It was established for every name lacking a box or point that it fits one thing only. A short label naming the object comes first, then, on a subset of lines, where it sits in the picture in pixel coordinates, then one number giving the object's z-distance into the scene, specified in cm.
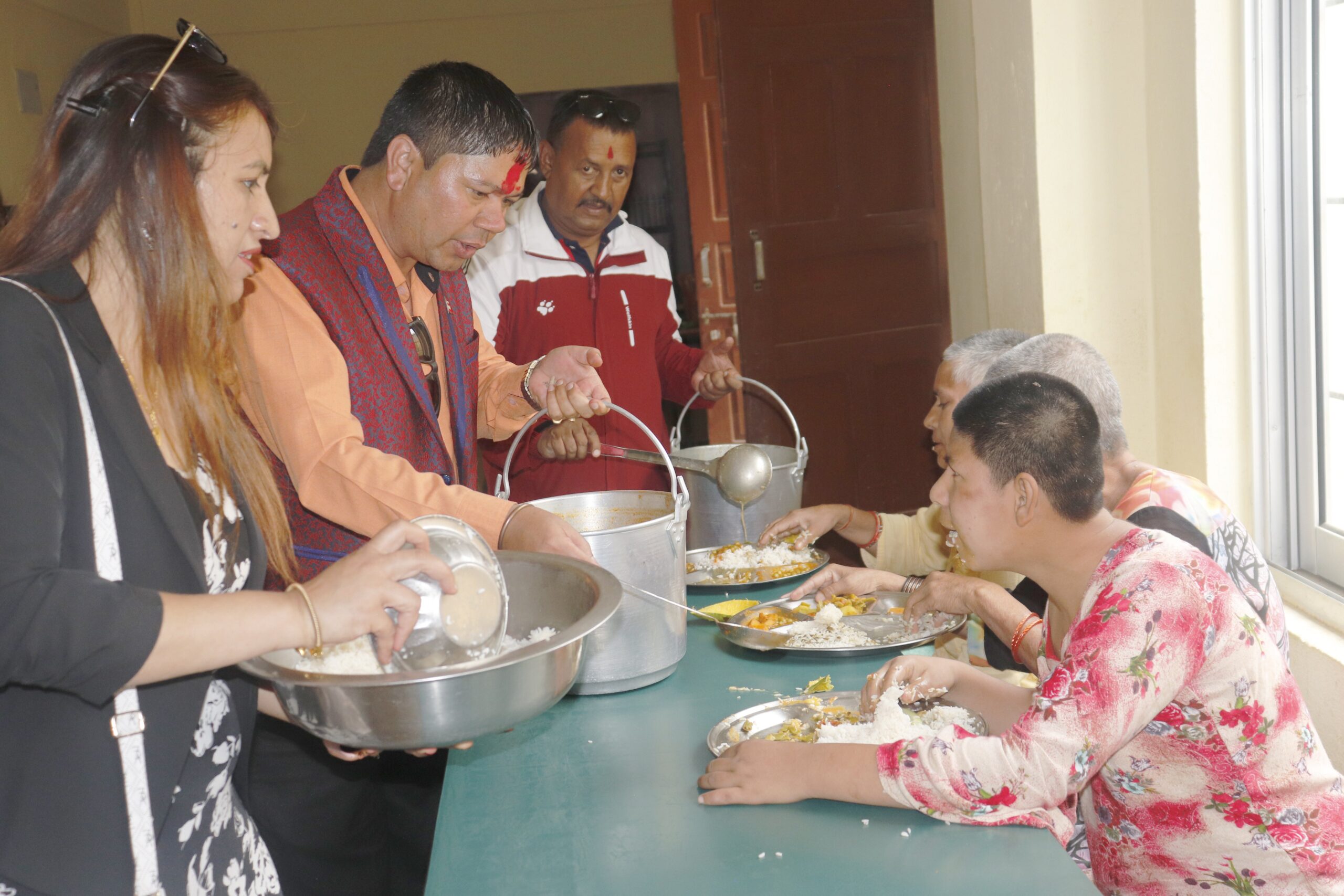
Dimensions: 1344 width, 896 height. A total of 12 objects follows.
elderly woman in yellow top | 230
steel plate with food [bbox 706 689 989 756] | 150
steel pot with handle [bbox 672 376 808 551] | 268
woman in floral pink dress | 132
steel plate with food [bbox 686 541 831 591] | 243
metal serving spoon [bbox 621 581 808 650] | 193
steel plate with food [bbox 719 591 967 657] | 193
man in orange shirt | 172
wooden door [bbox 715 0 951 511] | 436
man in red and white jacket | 318
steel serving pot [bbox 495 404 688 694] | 170
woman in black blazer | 97
